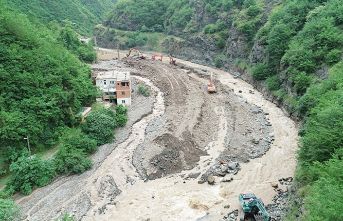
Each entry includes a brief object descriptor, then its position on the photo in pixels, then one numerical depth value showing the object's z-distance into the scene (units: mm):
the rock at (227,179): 44466
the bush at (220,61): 100112
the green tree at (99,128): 53469
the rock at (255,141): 54119
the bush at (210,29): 107562
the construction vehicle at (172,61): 104312
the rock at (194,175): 45562
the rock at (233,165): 47031
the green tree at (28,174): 42312
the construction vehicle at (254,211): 35450
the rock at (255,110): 65938
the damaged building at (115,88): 67750
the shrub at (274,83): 72250
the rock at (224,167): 46375
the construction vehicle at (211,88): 77500
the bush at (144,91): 75062
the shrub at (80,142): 49500
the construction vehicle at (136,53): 111962
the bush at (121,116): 59625
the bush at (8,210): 35656
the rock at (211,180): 44000
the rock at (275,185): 42794
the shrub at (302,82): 60725
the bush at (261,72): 77938
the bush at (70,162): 46031
